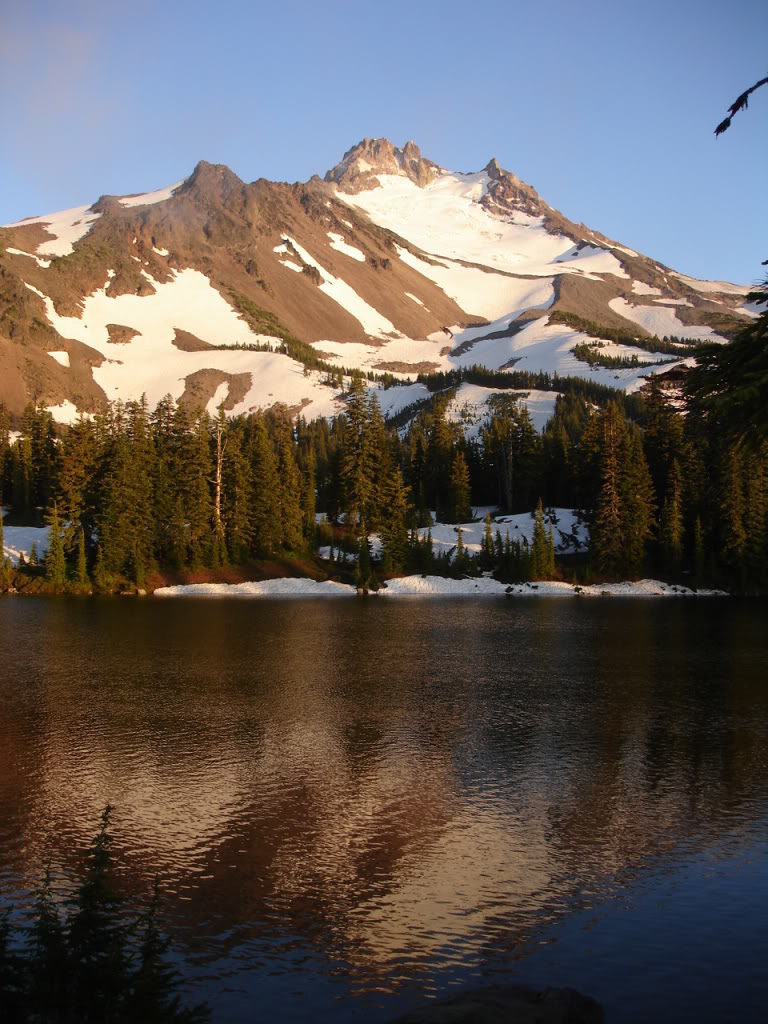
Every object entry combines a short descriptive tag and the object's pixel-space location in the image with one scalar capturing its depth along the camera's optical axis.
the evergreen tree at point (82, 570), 87.88
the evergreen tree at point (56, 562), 87.19
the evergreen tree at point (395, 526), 98.62
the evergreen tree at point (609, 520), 99.81
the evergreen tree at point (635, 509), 100.25
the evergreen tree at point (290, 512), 103.25
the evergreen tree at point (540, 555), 97.62
